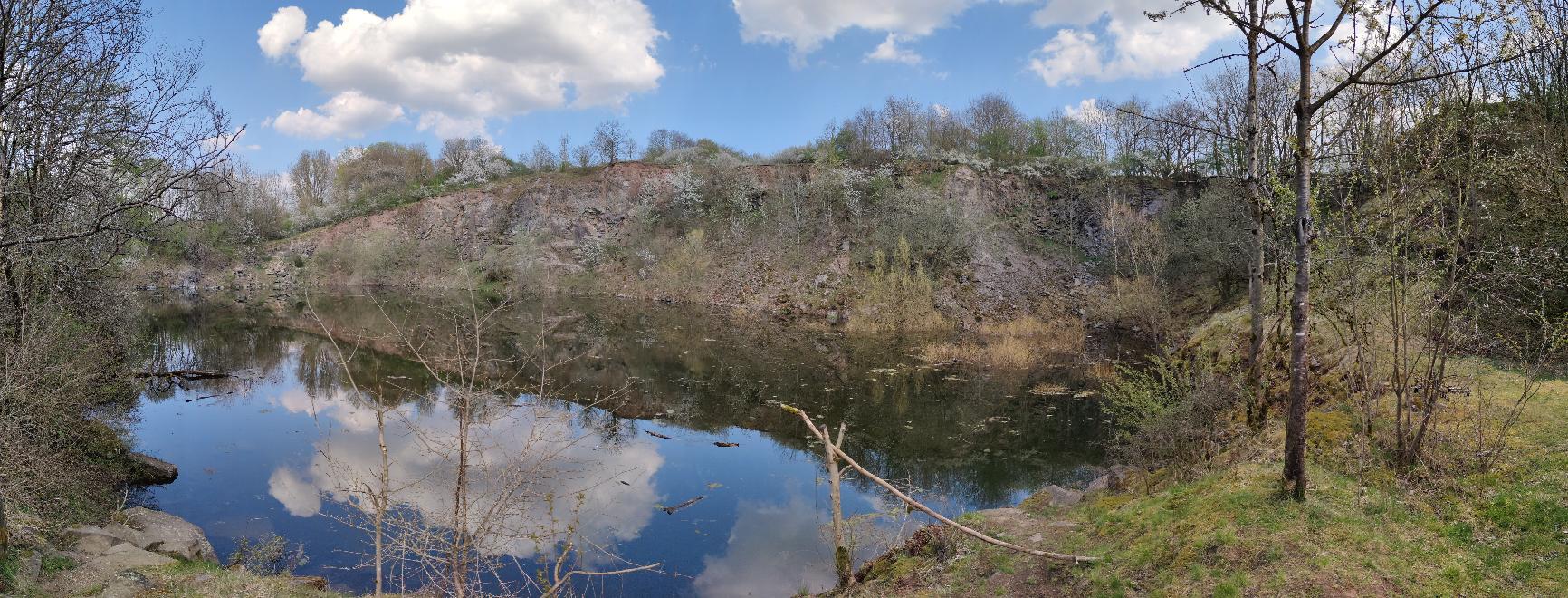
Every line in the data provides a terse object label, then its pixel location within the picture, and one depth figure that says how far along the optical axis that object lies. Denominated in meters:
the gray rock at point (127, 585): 6.46
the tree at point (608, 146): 56.94
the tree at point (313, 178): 68.19
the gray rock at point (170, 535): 8.54
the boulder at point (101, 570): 6.59
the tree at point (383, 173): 57.75
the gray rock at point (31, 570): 6.37
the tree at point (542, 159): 58.50
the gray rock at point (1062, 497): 9.92
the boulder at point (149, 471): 11.40
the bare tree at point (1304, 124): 5.64
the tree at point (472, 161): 57.72
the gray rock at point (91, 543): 7.58
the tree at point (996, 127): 47.78
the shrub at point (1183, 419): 9.25
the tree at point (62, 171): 7.43
